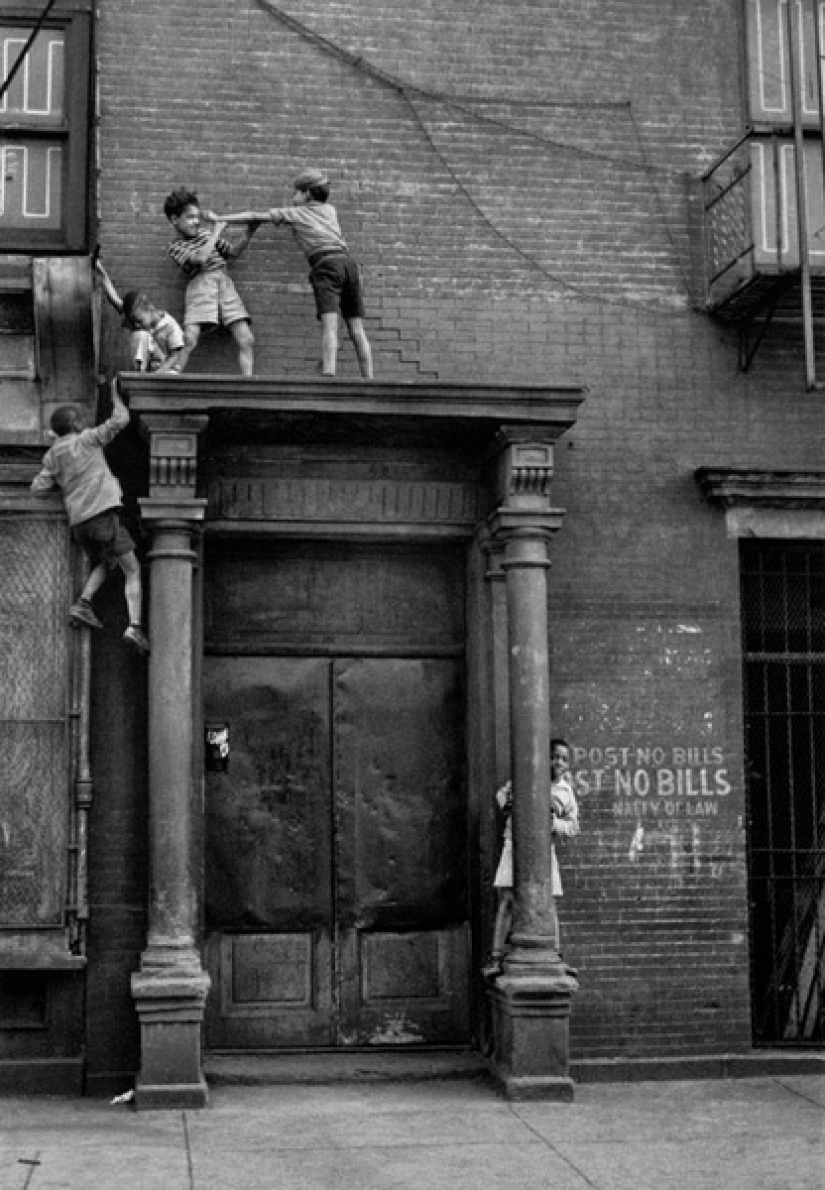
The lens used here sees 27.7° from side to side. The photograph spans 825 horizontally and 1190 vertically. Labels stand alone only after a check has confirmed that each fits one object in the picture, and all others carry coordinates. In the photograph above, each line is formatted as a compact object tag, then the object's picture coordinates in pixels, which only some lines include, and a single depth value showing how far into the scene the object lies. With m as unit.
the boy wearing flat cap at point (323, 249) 10.23
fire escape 10.71
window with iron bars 10.84
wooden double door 10.47
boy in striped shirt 10.28
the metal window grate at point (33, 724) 9.94
